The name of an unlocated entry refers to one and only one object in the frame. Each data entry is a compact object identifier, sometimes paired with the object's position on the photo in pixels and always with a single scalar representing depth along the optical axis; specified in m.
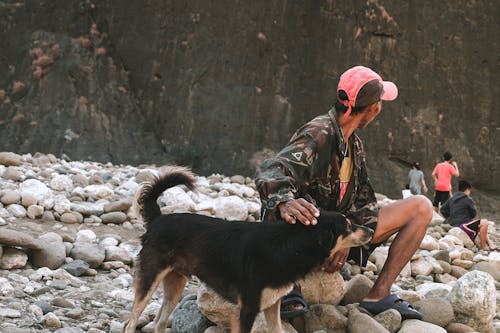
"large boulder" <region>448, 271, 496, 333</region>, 4.29
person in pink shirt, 13.83
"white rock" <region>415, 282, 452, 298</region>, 4.80
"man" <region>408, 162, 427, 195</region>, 15.20
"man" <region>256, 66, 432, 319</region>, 3.84
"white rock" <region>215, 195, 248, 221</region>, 7.82
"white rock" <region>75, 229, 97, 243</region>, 6.36
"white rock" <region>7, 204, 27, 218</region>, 6.84
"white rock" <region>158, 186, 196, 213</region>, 7.75
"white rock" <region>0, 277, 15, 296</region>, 4.45
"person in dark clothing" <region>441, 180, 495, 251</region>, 9.35
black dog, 3.38
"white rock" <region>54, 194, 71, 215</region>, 7.11
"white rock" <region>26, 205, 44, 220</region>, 6.86
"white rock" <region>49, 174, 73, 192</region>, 8.45
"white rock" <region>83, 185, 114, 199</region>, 8.12
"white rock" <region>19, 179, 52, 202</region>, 7.18
